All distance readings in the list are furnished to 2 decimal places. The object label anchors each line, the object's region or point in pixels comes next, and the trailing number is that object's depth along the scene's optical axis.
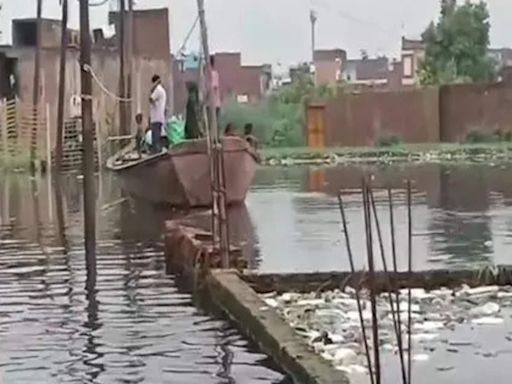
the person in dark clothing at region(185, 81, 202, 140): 24.09
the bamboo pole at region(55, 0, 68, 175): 36.89
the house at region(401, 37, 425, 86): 82.62
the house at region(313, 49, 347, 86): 96.80
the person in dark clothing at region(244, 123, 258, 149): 25.58
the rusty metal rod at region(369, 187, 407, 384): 6.73
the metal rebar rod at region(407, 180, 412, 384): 6.89
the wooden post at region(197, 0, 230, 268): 13.26
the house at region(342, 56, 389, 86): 102.00
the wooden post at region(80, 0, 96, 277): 16.52
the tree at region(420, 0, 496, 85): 64.19
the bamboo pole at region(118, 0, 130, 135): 36.78
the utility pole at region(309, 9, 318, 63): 69.49
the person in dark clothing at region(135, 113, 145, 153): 27.34
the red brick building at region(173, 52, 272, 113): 81.81
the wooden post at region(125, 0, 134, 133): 38.98
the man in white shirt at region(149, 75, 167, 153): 24.94
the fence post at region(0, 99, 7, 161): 40.76
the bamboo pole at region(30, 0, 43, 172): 40.21
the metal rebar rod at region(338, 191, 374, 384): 6.88
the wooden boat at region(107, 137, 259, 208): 23.14
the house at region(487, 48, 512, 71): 67.69
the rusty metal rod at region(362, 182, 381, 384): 6.53
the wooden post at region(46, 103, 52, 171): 39.69
